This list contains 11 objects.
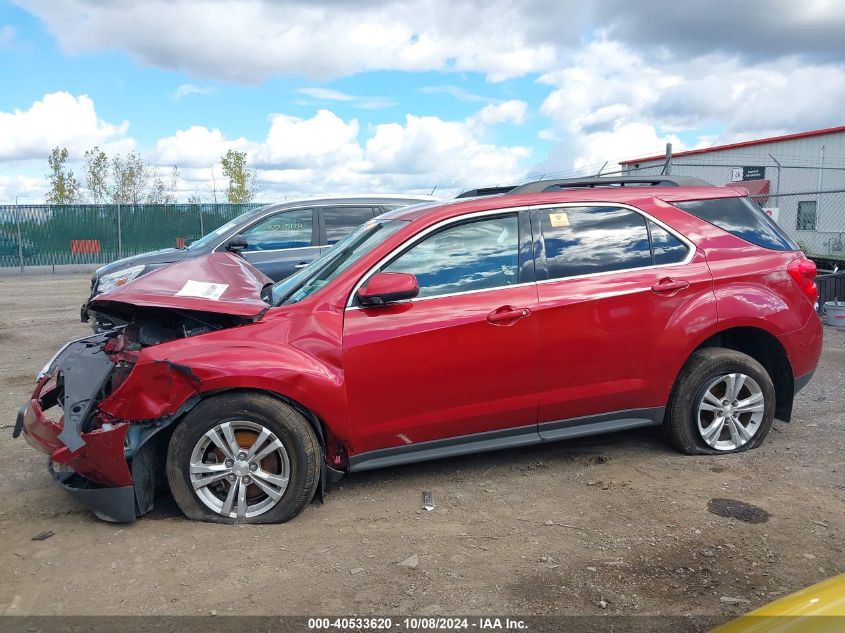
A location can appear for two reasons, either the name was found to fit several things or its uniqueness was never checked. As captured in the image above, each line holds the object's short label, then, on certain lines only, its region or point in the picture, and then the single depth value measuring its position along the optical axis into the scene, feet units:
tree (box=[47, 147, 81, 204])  119.44
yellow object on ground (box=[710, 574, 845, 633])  5.80
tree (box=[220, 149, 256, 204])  122.62
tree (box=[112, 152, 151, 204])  122.42
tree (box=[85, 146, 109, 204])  122.11
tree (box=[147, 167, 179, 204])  123.22
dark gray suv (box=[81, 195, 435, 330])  27.63
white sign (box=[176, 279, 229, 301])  13.36
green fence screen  70.59
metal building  63.62
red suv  12.45
